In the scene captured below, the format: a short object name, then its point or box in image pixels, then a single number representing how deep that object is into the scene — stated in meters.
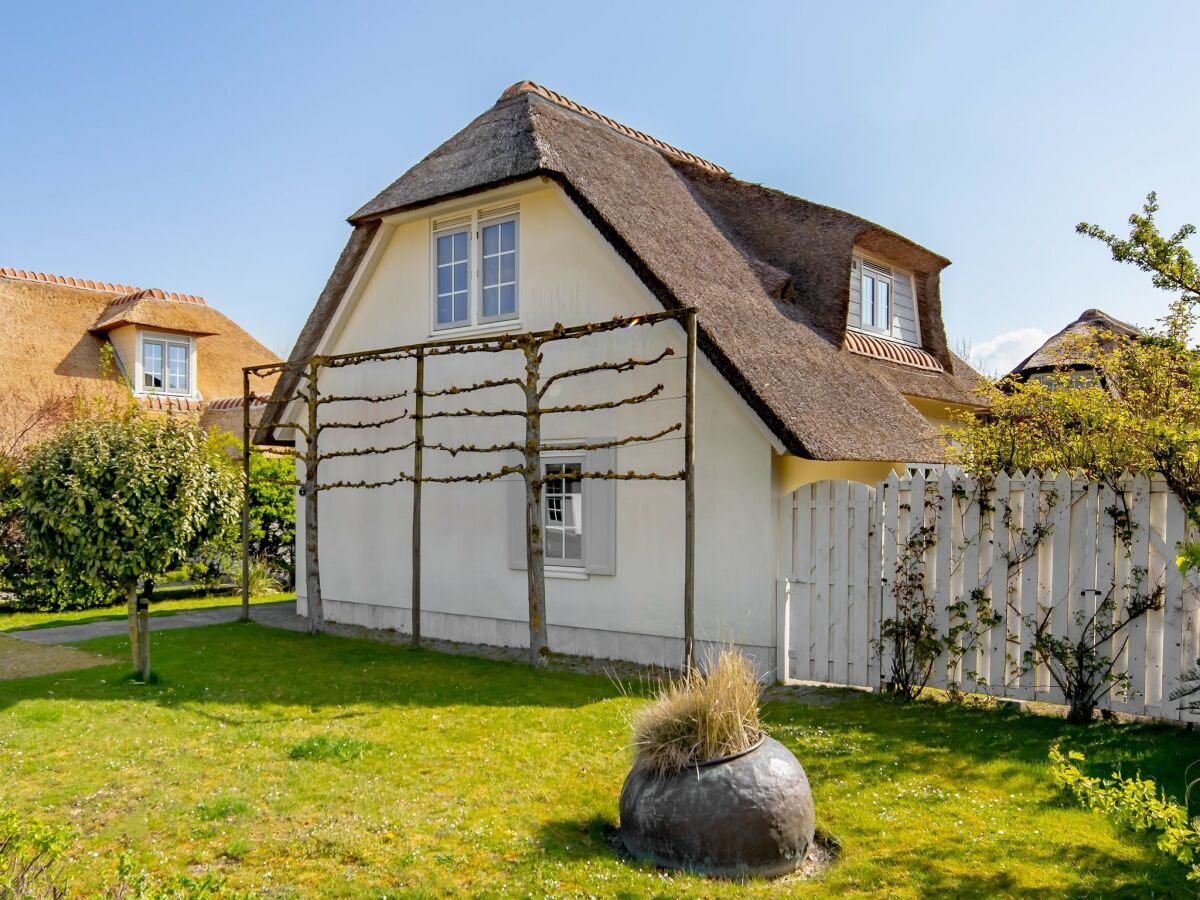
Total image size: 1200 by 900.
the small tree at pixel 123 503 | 8.48
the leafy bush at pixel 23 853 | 3.45
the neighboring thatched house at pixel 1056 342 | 17.17
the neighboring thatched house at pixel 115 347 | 23.08
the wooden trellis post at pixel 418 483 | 10.88
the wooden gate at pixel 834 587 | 8.28
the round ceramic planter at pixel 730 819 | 4.48
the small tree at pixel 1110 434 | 6.22
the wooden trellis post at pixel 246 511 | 12.83
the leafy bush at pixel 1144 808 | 3.51
